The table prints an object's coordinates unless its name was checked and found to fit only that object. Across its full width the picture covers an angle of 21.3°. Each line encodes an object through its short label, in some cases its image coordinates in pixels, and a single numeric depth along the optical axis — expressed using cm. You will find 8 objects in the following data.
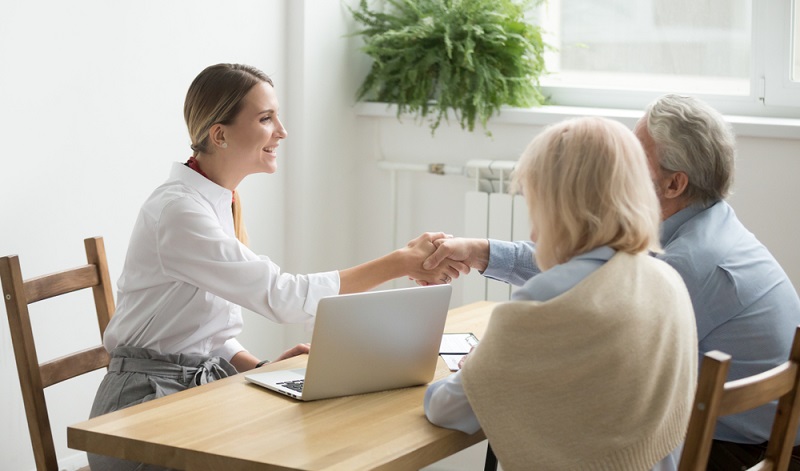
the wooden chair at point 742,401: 377
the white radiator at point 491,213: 578
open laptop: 417
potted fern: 580
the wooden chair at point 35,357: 449
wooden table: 397
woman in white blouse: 454
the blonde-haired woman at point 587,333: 393
